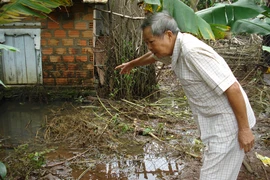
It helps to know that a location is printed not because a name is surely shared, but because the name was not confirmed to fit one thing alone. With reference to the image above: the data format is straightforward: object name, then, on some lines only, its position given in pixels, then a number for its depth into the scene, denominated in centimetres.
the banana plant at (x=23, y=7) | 298
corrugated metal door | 645
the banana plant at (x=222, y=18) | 348
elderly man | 214
